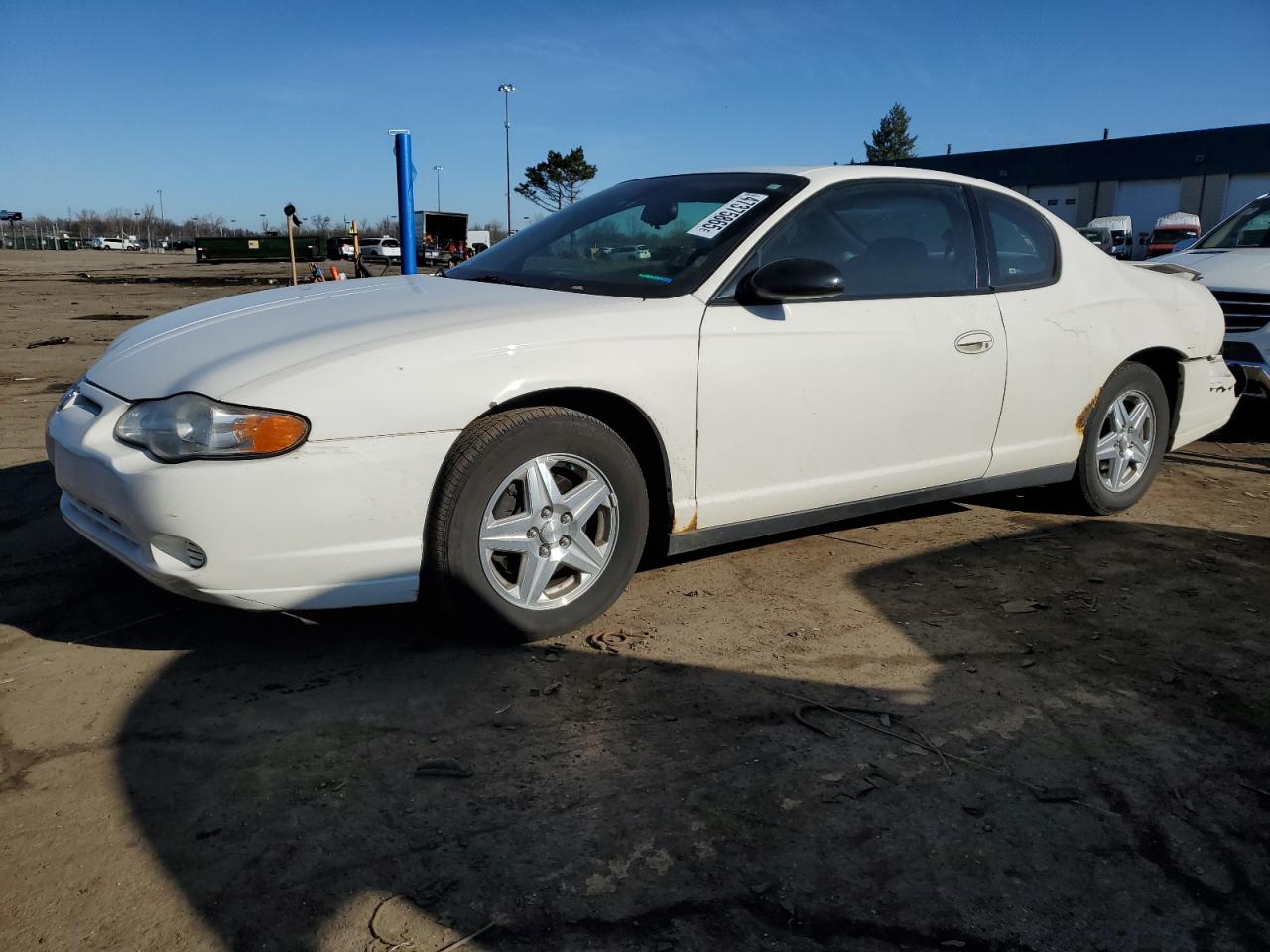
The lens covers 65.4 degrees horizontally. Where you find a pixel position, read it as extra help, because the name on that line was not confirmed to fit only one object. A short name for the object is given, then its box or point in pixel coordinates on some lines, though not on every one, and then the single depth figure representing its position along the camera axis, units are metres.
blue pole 10.82
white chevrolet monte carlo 2.71
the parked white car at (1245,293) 6.33
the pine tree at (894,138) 84.81
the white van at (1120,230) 38.90
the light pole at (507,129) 54.06
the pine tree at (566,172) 50.00
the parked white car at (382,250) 53.25
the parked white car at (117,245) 104.83
